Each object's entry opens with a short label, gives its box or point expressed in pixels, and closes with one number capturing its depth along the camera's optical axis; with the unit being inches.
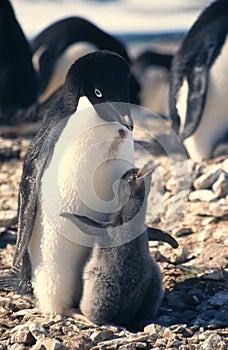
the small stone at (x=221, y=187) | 322.7
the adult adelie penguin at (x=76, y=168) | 231.8
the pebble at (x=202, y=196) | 323.9
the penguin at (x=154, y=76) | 627.5
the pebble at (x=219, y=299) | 242.8
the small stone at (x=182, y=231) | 301.2
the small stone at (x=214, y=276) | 258.2
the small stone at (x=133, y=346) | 211.6
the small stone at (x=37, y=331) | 215.2
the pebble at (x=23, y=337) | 215.5
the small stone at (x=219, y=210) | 309.8
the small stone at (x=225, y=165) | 349.8
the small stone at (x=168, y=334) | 218.7
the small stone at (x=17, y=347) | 213.1
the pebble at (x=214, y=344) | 211.9
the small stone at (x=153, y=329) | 219.9
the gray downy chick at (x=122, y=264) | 219.9
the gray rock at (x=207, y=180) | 333.6
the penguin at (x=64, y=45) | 532.4
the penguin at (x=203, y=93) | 421.7
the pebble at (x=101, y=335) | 217.3
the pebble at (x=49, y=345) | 207.8
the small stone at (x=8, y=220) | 309.1
